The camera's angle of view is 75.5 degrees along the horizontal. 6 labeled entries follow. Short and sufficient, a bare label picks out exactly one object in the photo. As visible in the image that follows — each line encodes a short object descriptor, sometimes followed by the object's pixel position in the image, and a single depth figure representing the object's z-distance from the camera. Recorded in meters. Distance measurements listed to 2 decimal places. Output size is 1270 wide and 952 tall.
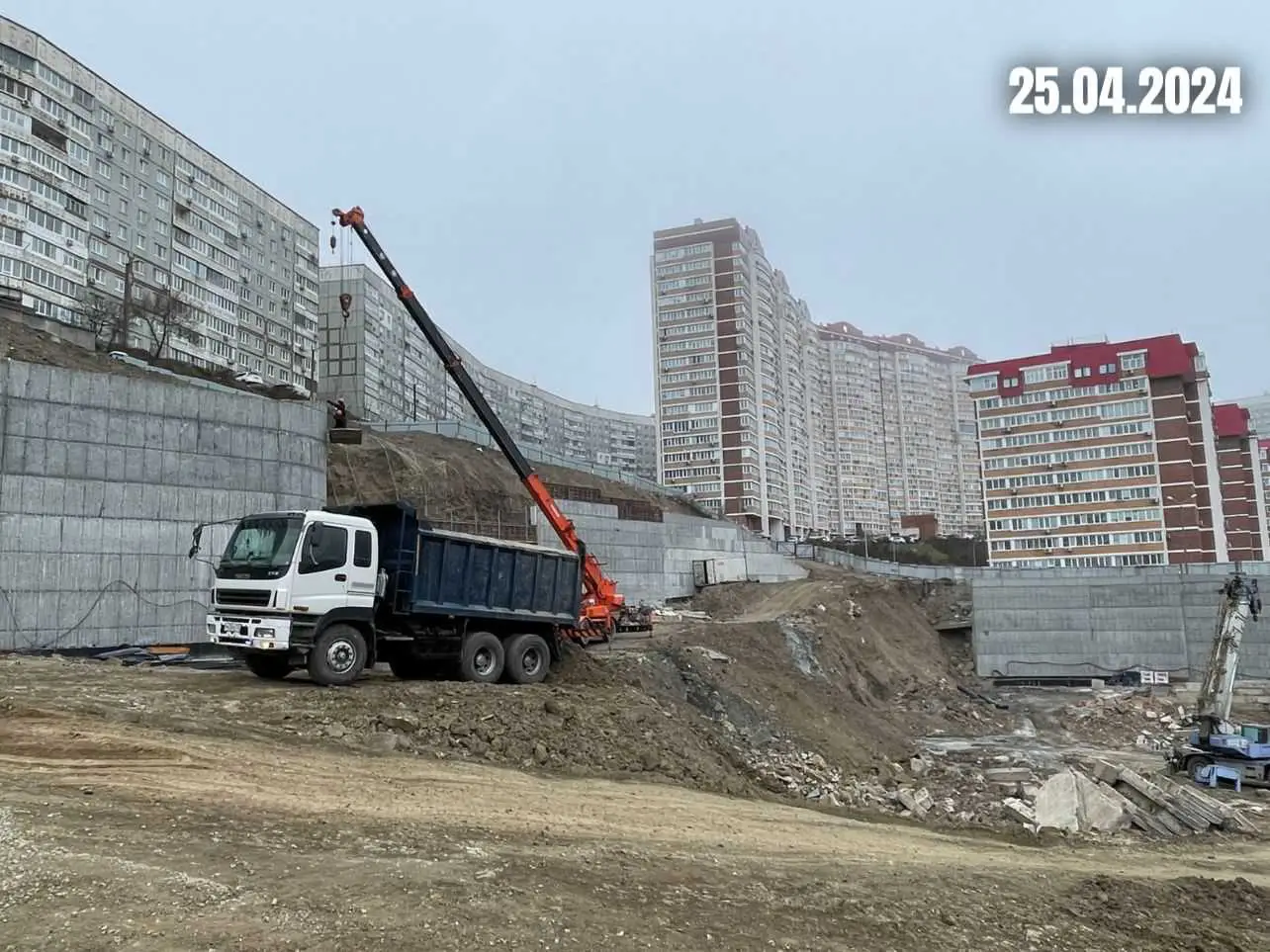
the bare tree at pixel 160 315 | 46.09
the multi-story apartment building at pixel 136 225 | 41.47
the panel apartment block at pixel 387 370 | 66.50
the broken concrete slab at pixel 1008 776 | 16.27
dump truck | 10.77
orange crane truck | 16.94
